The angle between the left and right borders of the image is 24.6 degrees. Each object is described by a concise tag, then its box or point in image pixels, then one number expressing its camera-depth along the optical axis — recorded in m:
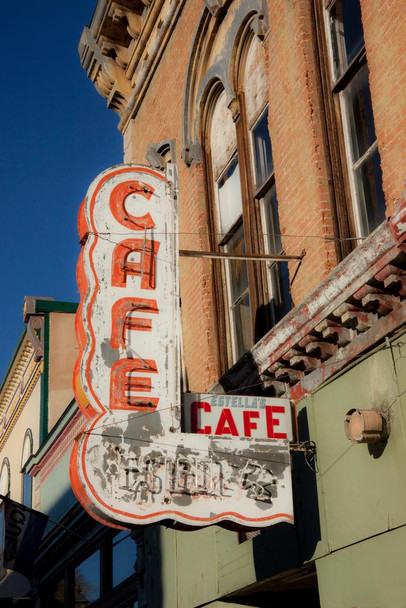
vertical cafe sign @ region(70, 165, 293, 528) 7.89
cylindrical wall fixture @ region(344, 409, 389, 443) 7.56
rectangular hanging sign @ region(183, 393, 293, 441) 8.54
